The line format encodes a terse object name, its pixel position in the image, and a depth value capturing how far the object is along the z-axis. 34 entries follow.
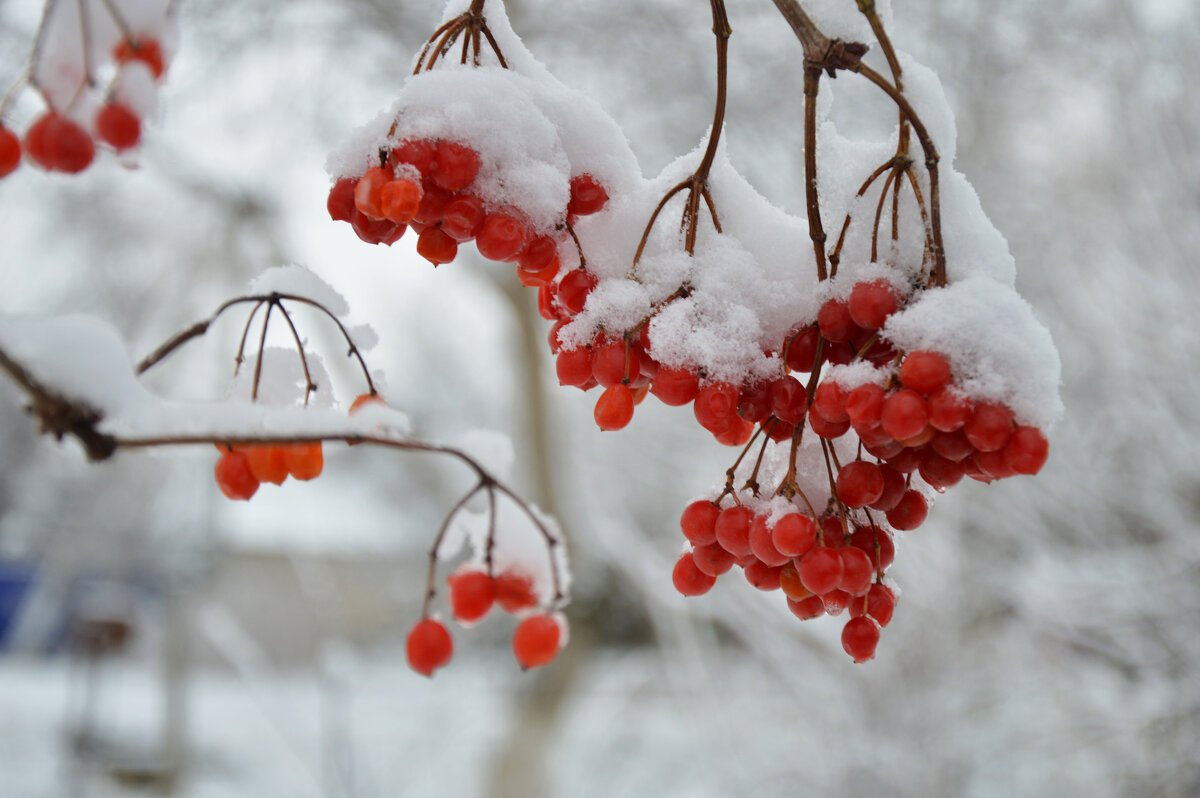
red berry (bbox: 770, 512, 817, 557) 0.44
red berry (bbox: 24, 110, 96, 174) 0.43
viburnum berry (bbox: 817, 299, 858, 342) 0.45
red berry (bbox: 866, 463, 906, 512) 0.45
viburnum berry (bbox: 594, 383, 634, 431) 0.46
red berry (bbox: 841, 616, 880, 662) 0.46
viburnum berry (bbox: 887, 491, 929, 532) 0.46
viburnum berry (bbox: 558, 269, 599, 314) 0.47
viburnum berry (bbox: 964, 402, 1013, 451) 0.43
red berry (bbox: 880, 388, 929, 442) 0.43
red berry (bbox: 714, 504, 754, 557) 0.46
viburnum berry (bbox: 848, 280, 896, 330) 0.44
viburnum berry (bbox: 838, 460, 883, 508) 0.44
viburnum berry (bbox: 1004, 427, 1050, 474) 0.43
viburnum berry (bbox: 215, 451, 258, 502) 0.48
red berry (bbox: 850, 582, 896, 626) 0.46
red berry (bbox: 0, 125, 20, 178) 0.43
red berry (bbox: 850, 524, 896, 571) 0.46
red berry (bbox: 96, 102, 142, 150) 0.43
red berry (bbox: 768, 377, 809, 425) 0.45
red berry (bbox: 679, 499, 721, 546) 0.46
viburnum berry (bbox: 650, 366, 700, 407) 0.45
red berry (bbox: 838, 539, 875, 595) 0.44
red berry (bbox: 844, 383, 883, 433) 0.43
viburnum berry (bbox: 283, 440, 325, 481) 0.48
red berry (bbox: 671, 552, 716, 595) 0.47
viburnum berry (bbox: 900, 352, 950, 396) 0.43
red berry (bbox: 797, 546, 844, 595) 0.44
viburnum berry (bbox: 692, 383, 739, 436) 0.45
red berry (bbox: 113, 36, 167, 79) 0.43
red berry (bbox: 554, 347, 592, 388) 0.46
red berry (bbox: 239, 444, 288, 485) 0.48
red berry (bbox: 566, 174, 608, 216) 0.48
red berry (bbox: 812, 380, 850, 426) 0.44
